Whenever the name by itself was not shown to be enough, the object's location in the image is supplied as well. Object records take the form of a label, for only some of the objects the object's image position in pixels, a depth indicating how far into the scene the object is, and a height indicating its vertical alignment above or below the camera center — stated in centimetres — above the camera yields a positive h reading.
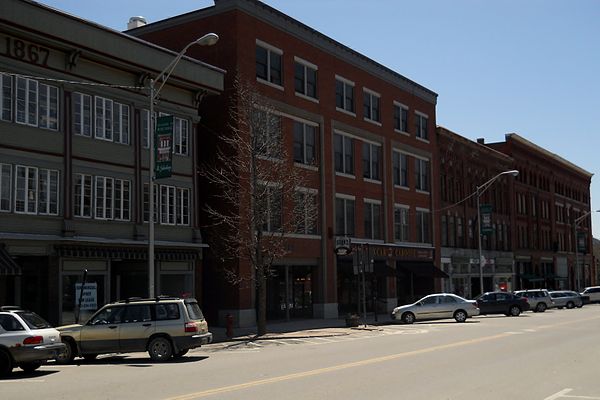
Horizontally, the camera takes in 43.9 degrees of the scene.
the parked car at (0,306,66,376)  1680 -169
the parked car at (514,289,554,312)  5116 -270
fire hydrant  2858 -240
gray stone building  2502 +370
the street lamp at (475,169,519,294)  5111 +242
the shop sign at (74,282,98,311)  2711 -108
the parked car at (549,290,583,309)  5725 -307
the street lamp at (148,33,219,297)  2330 +335
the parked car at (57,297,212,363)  2019 -178
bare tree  3059 +321
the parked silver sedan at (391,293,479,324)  3856 -252
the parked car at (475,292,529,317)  4484 -263
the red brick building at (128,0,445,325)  3659 +688
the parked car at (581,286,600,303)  6881 -319
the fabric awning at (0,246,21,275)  2313 +8
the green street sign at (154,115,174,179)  2464 +395
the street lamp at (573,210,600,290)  7985 +135
